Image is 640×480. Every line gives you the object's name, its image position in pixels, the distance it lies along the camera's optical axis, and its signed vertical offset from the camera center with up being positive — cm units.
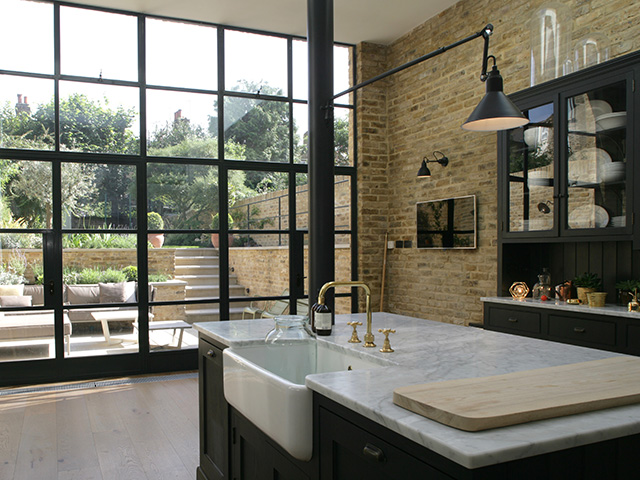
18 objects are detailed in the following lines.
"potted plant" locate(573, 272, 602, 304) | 377 -35
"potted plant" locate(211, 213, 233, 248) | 591 +10
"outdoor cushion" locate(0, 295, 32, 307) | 516 -60
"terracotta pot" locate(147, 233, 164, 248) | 566 -2
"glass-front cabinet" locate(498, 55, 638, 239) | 346 +55
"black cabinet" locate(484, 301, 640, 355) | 329 -62
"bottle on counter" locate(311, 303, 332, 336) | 246 -38
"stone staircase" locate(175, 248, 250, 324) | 577 -45
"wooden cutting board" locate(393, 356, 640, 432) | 119 -40
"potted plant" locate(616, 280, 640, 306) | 352 -37
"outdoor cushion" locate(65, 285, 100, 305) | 538 -56
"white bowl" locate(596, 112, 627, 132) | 345 +75
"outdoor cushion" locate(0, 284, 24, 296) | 515 -50
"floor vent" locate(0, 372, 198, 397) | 499 -142
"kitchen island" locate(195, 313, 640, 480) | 110 -43
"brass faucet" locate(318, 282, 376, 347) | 218 -28
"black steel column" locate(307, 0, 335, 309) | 316 +52
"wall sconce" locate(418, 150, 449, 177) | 551 +73
